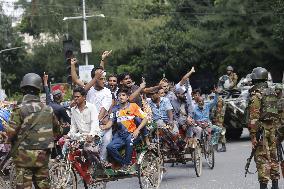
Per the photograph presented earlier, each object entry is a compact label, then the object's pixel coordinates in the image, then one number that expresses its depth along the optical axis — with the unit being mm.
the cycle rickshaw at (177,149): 13367
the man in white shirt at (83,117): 10696
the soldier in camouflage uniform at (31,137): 8195
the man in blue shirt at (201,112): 15634
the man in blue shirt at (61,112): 12845
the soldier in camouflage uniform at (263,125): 10538
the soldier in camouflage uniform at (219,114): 19266
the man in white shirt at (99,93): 11867
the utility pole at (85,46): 35656
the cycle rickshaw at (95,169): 9922
